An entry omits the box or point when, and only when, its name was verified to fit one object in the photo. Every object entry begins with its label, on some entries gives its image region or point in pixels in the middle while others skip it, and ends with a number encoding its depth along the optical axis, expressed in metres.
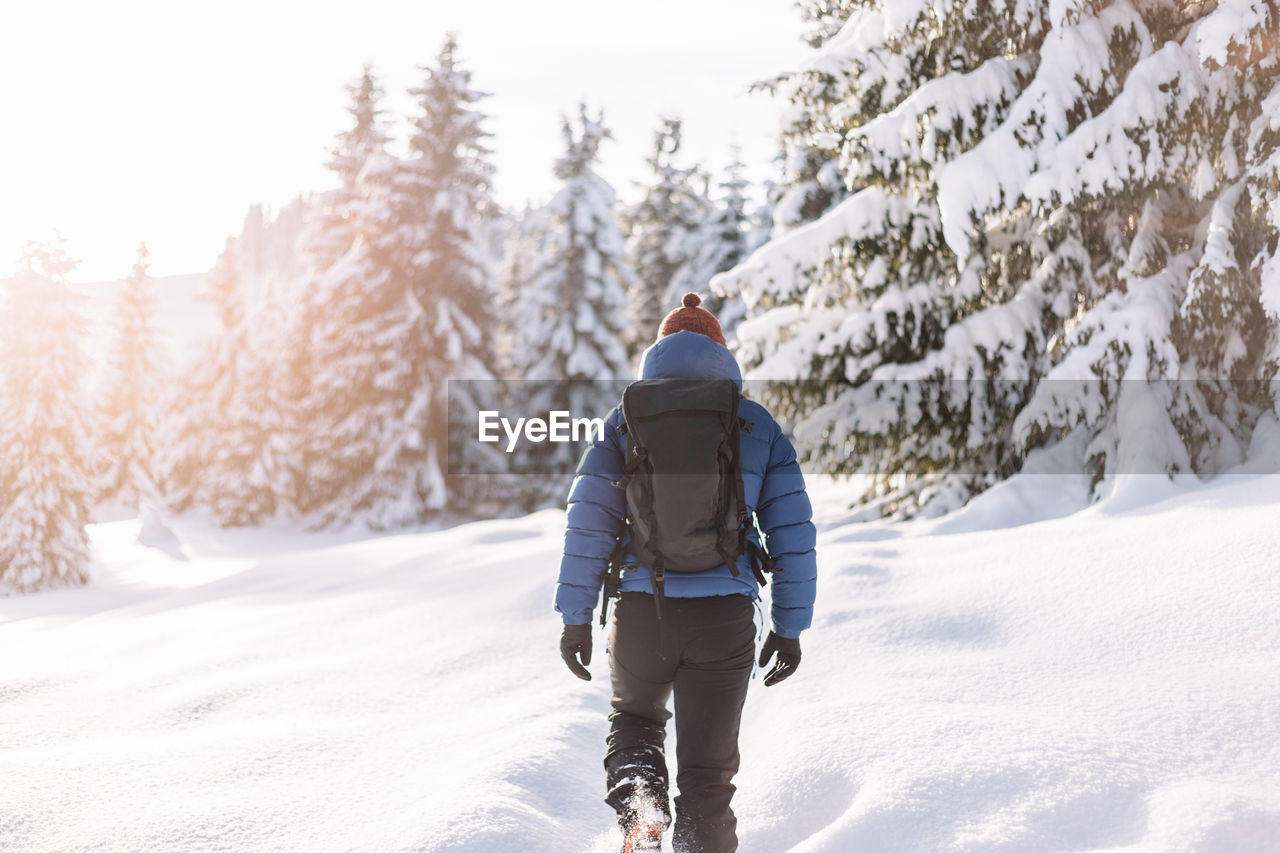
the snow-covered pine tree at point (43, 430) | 18.36
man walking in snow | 2.79
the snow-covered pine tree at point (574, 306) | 23.94
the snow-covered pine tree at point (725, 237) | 28.08
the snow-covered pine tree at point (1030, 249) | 6.46
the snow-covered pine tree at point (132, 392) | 33.44
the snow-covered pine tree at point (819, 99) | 8.68
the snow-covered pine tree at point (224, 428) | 25.08
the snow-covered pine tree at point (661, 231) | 30.77
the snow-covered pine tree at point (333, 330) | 22.81
